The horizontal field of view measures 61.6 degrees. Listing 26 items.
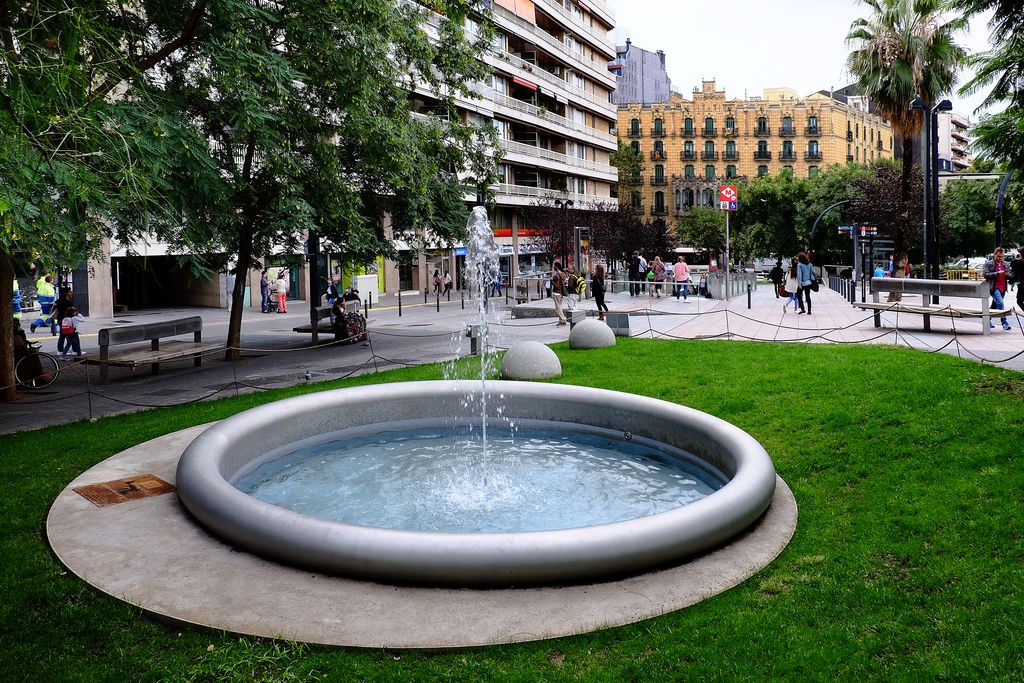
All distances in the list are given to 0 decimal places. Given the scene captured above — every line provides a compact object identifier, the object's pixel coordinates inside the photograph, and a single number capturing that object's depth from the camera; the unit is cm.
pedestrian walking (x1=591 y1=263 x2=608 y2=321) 2250
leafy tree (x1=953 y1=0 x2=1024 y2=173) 947
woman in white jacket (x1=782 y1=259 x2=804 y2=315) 2475
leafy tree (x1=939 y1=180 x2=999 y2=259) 5919
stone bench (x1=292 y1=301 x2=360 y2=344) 1988
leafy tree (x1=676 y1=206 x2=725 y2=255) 7631
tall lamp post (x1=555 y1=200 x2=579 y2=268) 4491
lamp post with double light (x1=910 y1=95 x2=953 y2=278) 2271
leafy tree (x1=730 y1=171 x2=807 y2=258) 6725
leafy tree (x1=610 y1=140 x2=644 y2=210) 8619
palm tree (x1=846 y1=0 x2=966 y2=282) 2962
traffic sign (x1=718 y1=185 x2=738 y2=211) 2962
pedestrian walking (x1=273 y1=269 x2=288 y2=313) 3303
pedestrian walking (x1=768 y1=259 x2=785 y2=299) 3359
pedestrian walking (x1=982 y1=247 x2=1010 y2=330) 2133
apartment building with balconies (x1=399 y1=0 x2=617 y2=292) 5209
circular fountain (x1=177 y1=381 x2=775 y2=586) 540
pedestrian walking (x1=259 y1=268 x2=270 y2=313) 3366
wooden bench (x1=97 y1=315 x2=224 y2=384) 1448
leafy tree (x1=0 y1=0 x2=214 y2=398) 556
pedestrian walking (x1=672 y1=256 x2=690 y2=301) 3216
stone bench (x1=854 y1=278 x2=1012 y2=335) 1627
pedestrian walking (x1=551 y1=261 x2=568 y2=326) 2222
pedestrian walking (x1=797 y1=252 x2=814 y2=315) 2330
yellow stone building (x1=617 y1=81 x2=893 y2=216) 9462
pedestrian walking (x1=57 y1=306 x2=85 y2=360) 1755
